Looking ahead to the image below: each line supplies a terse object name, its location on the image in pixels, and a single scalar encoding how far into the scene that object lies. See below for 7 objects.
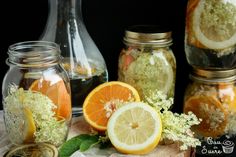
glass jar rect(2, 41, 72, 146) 0.71
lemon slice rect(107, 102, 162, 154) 0.72
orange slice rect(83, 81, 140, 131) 0.78
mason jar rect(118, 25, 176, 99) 0.81
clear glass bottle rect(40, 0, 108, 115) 0.82
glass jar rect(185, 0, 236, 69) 0.77
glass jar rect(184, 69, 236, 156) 0.80
